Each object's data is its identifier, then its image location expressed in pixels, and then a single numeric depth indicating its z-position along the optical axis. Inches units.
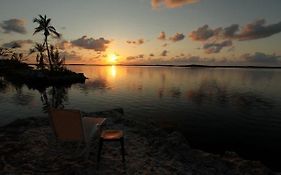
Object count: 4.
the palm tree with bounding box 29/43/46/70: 1408.0
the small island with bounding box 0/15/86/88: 1219.3
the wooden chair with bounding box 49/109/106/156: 154.5
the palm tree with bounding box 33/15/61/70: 1242.1
